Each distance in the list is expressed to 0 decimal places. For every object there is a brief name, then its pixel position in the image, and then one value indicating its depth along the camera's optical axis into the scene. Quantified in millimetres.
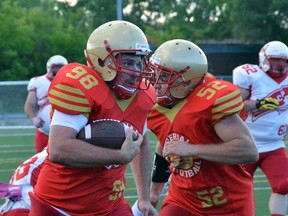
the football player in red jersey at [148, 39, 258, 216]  7207
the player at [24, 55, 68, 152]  16891
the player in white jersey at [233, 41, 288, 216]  12039
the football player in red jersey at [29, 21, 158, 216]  6555
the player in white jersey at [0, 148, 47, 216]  8344
